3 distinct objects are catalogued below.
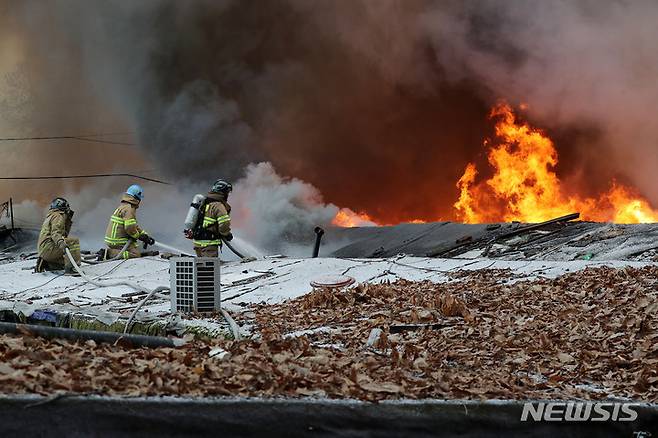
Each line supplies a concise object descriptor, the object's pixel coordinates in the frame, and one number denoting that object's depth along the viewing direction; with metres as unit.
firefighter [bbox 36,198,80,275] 14.60
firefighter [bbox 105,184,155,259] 15.67
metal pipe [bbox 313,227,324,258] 17.72
